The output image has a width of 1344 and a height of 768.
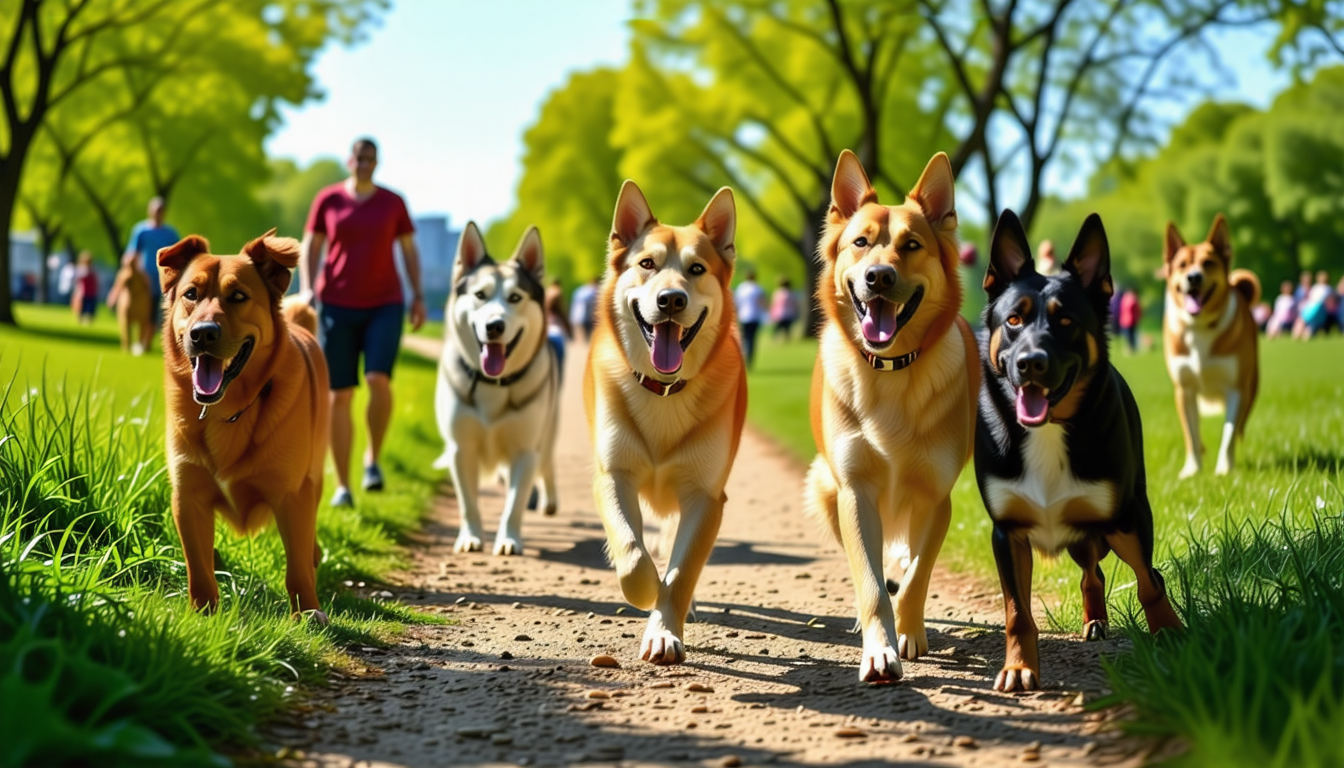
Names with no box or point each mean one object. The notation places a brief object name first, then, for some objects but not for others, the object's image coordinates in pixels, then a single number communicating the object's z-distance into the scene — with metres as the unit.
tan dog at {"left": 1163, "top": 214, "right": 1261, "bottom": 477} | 9.37
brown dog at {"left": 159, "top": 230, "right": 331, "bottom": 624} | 4.87
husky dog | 8.10
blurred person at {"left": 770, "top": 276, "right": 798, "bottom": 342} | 32.62
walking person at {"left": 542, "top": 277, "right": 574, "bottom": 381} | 12.12
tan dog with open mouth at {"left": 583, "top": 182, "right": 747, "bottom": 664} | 5.21
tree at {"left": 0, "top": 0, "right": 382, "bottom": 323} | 23.70
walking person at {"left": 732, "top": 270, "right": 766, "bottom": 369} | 23.77
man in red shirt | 8.86
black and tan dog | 4.38
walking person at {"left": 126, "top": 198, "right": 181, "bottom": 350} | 15.00
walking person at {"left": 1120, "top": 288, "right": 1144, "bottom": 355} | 31.66
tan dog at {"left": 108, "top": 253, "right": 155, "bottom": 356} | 20.33
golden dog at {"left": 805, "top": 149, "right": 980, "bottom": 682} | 4.80
